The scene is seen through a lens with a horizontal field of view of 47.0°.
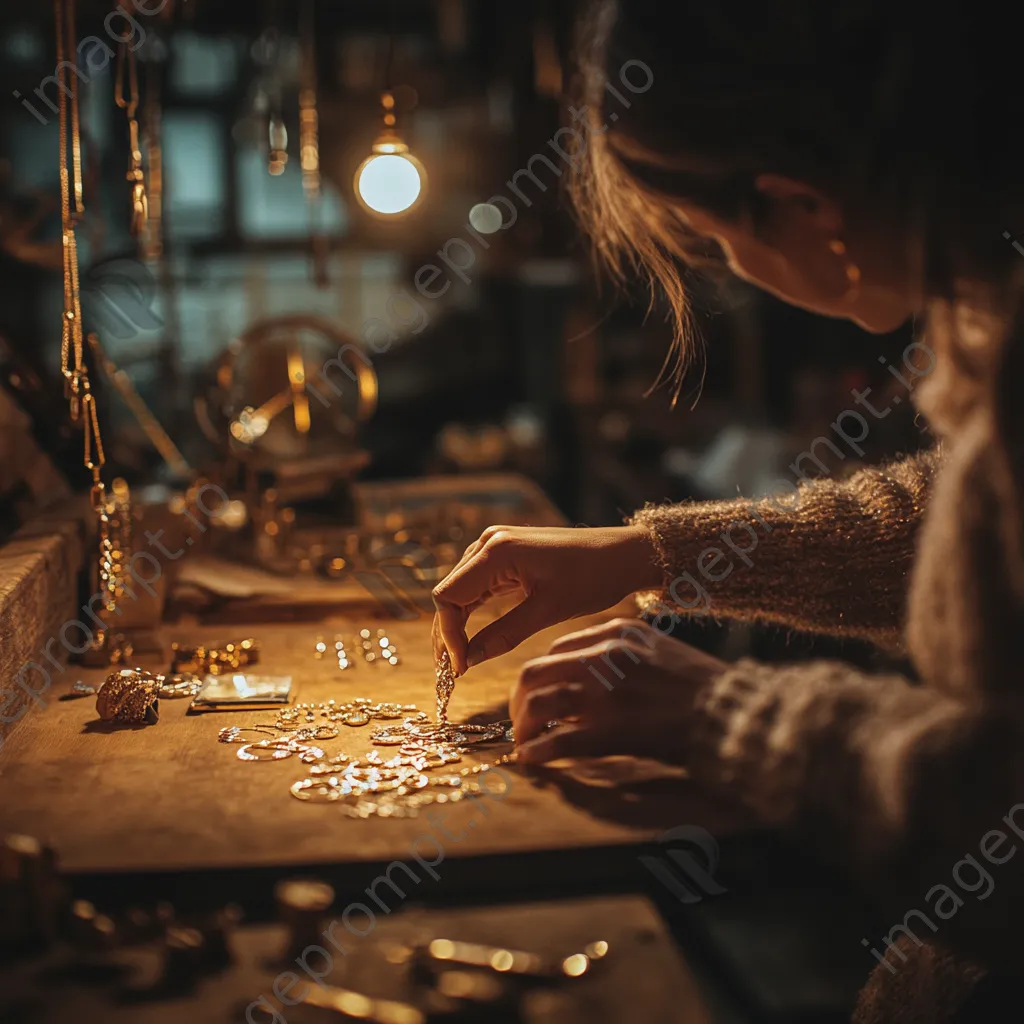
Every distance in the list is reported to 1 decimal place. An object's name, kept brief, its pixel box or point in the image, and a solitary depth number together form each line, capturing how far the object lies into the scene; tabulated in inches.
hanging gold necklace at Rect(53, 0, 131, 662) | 73.0
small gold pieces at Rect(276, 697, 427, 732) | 63.9
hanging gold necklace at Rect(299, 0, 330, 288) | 123.1
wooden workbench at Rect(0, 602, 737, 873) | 47.1
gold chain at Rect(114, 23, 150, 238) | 80.6
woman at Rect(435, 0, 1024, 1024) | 40.3
